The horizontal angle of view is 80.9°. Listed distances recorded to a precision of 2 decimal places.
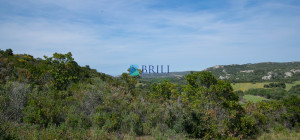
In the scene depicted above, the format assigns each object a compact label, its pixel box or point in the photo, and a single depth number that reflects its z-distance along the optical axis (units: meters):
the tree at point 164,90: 17.69
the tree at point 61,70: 13.05
